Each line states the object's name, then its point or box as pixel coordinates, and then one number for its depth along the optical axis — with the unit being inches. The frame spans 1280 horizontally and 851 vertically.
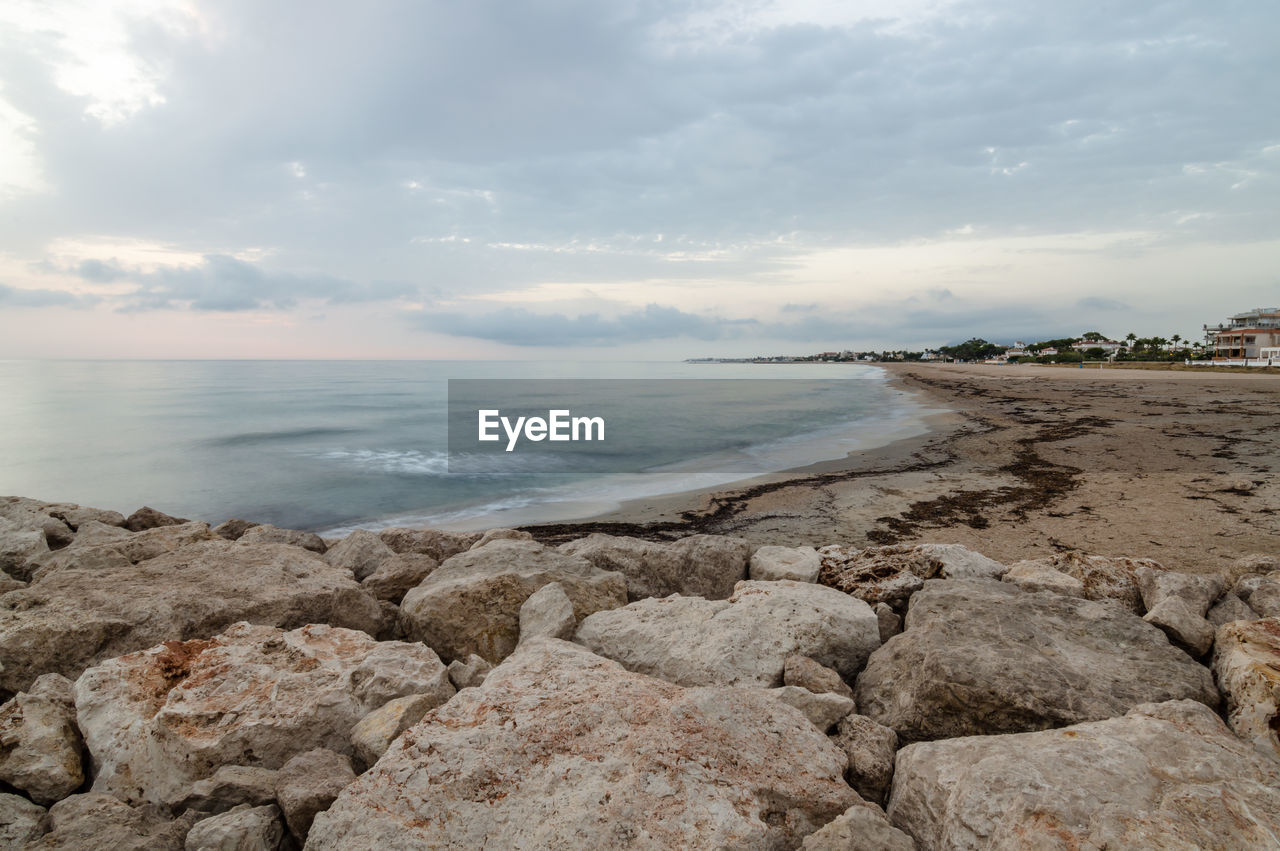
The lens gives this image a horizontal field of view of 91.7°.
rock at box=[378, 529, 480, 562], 240.2
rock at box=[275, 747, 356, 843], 89.8
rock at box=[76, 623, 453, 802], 107.7
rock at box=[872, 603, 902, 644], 151.5
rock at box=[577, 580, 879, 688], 131.9
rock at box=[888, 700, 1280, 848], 76.0
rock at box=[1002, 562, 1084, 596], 161.6
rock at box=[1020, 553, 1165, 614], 162.2
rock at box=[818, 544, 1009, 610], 166.7
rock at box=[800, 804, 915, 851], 79.7
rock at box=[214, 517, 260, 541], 273.6
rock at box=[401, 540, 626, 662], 155.3
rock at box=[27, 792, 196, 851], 86.2
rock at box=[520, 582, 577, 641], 147.3
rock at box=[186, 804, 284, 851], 85.4
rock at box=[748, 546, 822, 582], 182.5
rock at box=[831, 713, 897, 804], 99.7
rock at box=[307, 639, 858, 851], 83.6
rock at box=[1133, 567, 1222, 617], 149.2
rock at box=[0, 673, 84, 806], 104.1
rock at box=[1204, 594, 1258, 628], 146.4
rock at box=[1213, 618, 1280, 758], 102.3
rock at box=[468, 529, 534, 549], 237.5
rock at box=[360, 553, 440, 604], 192.5
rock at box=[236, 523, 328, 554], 254.2
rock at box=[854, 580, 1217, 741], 111.3
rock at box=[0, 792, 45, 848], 90.4
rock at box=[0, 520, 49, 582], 211.0
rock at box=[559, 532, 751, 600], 193.9
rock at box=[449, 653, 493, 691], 129.0
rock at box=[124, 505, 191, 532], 295.0
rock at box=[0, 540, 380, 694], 139.3
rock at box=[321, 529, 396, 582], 216.1
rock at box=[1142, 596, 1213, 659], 131.0
